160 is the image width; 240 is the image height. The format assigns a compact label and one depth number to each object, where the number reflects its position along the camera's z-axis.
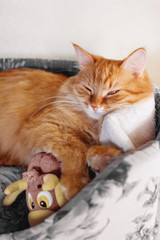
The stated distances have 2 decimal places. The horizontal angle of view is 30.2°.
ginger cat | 0.38
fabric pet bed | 0.30
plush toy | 0.35
